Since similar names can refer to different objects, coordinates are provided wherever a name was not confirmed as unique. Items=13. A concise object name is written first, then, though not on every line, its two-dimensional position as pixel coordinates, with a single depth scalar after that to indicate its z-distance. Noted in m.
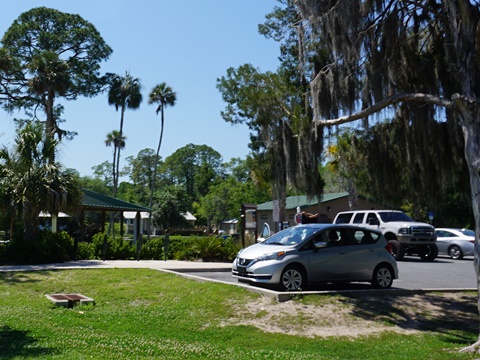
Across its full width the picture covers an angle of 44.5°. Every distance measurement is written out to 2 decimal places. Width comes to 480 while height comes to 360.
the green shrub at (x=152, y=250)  22.23
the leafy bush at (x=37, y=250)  18.52
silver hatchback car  13.30
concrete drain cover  12.08
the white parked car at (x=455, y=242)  28.50
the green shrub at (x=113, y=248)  21.09
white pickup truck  25.38
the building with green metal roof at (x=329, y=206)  44.41
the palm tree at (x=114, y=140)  71.69
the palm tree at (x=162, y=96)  55.78
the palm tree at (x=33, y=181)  19.14
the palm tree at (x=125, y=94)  52.03
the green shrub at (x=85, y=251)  20.33
